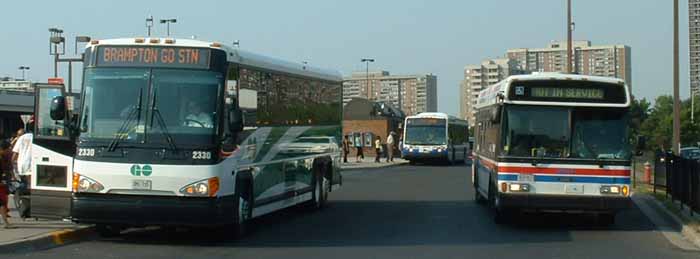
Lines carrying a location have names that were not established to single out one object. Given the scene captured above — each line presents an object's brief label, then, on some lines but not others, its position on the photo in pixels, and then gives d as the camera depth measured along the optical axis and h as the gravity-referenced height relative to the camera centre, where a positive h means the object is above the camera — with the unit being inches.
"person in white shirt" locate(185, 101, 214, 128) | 477.7 +7.9
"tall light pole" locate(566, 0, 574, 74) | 1386.6 +169.4
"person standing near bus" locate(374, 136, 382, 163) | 2029.9 -37.0
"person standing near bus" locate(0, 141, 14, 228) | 515.2 -30.0
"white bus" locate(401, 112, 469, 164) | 1909.4 -11.8
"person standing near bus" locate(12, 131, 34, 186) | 539.5 -16.6
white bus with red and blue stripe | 583.8 -7.5
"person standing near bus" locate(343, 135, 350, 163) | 1927.7 -40.3
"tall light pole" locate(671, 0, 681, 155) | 1020.9 +57.7
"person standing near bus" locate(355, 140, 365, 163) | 2078.0 -45.2
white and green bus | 470.0 -4.3
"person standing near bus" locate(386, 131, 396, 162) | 2074.3 -37.6
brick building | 2529.5 +34.9
